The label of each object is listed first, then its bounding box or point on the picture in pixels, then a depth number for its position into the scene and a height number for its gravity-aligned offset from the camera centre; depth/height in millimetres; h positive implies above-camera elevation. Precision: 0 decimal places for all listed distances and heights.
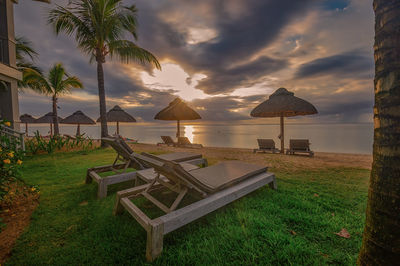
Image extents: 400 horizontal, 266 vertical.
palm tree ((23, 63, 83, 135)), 11789 +3940
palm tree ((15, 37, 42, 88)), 10409 +5721
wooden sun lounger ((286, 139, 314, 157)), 8292 -1161
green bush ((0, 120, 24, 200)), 1944 -477
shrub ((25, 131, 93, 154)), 7371 -701
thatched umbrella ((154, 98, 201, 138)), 12281 +1347
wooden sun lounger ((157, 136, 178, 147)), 12614 -891
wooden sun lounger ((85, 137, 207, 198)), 3029 -942
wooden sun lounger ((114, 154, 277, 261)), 1589 -977
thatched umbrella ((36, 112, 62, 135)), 20450 +1892
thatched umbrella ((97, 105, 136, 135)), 15430 +1549
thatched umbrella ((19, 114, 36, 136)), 21938 +2024
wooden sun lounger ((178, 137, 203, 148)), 11833 -1031
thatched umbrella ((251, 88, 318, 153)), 8133 +1197
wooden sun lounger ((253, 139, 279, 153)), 9312 -1184
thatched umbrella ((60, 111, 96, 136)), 17453 +1479
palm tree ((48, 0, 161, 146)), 7947 +5730
